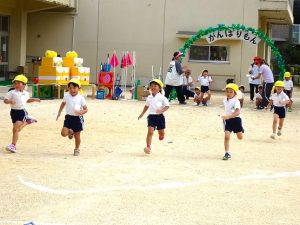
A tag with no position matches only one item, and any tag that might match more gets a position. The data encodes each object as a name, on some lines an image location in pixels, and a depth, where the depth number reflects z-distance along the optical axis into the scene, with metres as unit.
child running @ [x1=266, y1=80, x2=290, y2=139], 13.56
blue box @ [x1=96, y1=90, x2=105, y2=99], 21.77
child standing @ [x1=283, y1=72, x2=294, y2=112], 20.48
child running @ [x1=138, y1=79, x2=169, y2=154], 10.98
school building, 28.39
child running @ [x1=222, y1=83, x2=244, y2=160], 10.83
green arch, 22.44
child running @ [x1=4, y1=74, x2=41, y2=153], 10.59
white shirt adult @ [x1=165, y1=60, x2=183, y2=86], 20.53
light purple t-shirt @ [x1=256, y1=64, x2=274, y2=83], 20.36
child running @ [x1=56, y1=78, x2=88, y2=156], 10.44
